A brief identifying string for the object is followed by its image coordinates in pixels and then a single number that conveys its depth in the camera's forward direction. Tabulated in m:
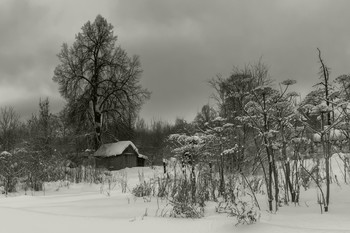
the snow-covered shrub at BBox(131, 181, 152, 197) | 6.28
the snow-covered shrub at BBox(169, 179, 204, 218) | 3.91
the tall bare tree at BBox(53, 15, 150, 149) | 32.03
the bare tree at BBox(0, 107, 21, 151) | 38.43
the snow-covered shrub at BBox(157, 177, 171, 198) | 6.15
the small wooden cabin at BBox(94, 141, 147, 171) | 31.77
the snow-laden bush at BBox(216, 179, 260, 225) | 3.25
